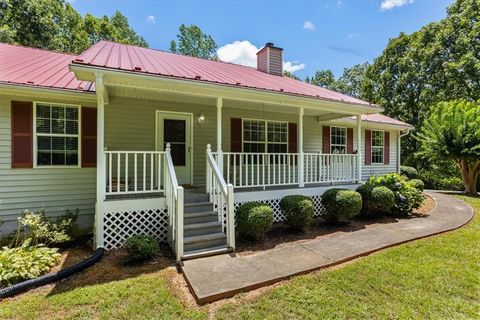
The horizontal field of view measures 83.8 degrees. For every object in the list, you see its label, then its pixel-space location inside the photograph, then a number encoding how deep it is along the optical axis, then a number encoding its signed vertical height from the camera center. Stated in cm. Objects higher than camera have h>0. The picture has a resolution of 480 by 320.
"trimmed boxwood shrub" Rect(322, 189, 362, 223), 645 -105
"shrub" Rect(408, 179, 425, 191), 952 -84
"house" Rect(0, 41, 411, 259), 521 +64
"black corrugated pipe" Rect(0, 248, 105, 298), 372 -178
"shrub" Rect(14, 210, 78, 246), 498 -138
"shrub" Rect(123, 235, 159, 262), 459 -153
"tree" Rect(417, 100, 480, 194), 1115 +104
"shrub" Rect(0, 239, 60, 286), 402 -167
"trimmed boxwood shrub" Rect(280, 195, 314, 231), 594 -114
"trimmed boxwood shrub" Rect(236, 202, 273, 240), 529 -119
